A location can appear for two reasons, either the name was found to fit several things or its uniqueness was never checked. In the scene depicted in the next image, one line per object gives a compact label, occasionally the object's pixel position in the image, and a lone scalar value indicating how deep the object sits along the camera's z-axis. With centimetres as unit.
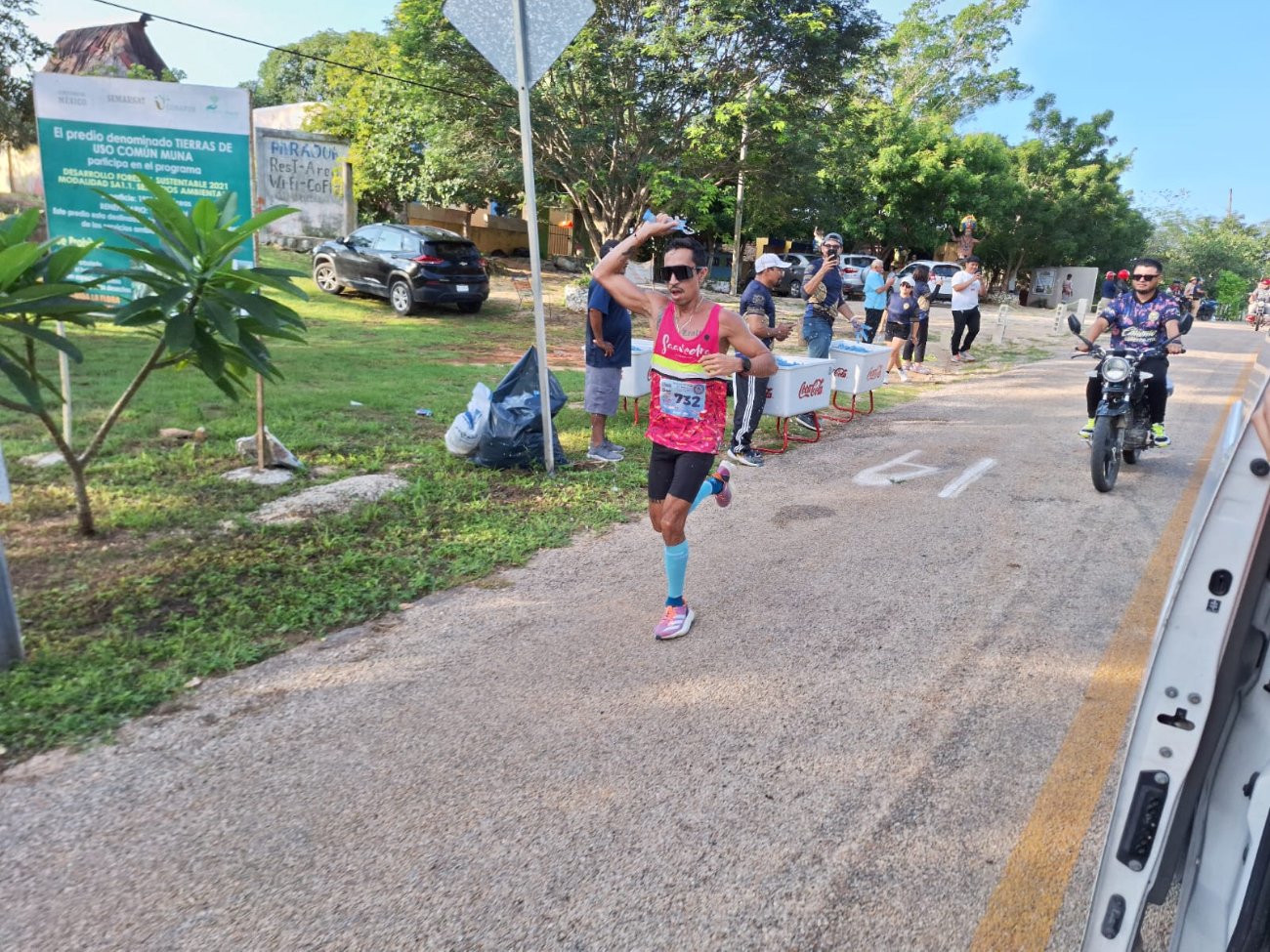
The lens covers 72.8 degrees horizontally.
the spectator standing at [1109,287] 2692
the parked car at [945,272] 2942
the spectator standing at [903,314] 1285
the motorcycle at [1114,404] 690
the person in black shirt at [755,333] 738
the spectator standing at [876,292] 1340
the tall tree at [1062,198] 3822
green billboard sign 570
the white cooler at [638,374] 845
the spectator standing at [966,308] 1429
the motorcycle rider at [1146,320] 717
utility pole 1833
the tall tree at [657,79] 1655
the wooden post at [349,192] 1983
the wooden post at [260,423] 625
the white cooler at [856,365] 966
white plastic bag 689
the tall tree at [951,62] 4297
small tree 414
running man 412
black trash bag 682
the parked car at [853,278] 2838
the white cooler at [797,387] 805
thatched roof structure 3959
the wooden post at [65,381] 548
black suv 1627
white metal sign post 626
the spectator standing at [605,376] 740
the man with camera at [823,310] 928
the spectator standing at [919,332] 1416
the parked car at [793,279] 2700
